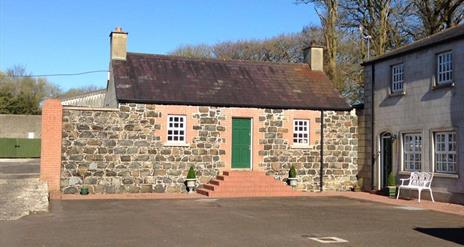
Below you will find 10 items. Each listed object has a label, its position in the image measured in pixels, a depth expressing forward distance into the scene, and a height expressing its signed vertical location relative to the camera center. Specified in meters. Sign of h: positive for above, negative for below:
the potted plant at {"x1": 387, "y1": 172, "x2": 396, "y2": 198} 20.45 -1.37
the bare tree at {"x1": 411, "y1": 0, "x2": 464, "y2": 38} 30.89 +7.31
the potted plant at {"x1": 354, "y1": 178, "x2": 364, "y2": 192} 23.30 -1.55
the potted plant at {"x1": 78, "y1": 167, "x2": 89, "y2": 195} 20.02 -1.17
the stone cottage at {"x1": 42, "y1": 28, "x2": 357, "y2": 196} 20.33 +0.53
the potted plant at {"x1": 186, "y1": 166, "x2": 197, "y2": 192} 21.00 -1.22
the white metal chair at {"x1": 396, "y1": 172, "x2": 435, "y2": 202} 18.75 -1.13
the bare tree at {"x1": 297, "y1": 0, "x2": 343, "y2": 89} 32.28 +6.54
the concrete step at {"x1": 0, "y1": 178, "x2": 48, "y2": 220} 13.41 -1.56
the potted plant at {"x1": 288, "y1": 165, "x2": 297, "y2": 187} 22.41 -1.24
